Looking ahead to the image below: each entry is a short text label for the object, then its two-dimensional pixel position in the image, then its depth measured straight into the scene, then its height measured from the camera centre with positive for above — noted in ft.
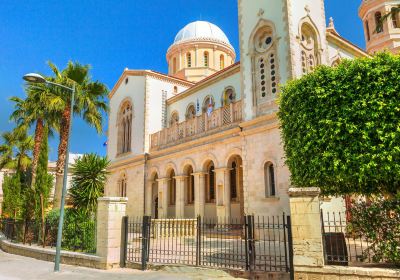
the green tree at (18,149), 95.91 +18.14
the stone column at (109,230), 33.35 -1.93
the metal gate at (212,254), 27.94 -4.71
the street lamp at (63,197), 32.60 +1.40
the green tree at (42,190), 50.10 +3.19
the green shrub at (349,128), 29.22 +7.28
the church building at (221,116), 52.24 +19.34
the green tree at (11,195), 76.45 +3.74
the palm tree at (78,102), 55.26 +19.16
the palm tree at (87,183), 43.19 +3.58
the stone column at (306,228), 24.47 -1.41
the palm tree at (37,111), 55.88 +18.10
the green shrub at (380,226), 24.60 -1.35
